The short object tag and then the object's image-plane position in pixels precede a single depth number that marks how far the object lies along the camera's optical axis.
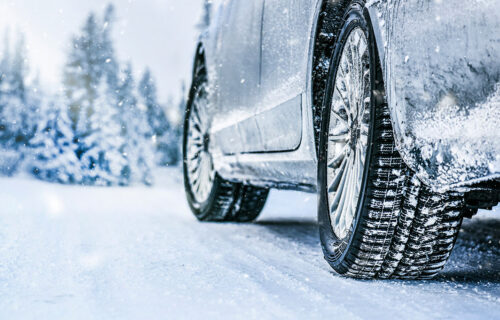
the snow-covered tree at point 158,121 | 29.39
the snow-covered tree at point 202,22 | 21.64
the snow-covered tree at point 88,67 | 14.84
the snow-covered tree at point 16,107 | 16.08
